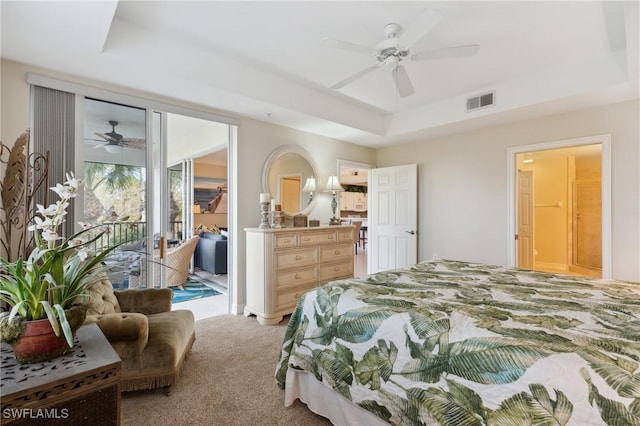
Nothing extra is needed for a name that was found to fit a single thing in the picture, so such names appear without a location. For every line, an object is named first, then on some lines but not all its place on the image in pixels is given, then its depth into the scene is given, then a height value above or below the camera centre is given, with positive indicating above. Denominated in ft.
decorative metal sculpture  6.73 +0.48
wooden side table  3.22 -2.02
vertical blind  8.00 +2.17
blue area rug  14.15 -4.05
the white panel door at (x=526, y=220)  16.80 -0.48
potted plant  3.62 -1.07
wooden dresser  10.96 -2.11
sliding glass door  9.06 +0.92
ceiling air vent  11.68 +4.45
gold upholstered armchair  6.14 -2.82
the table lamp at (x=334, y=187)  14.85 +1.25
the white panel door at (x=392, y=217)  15.66 -0.30
